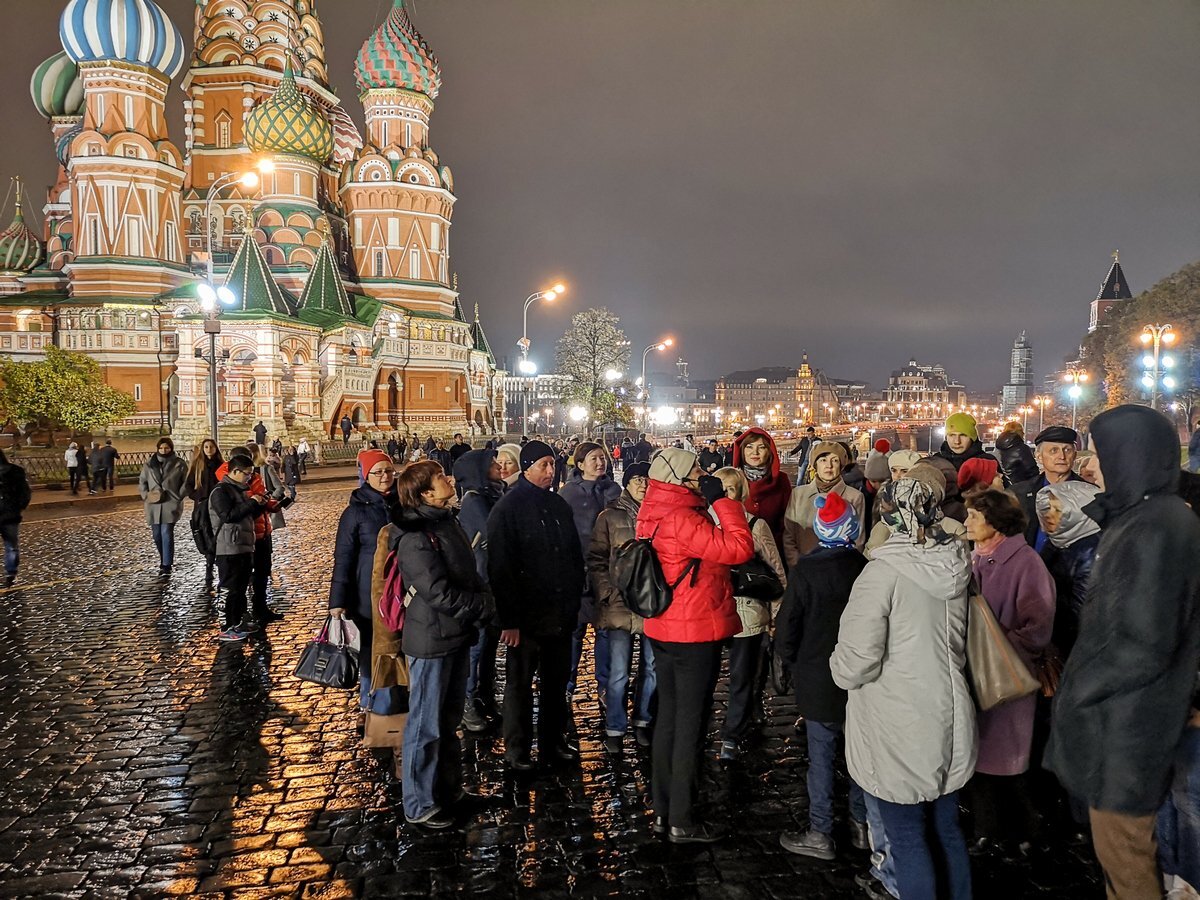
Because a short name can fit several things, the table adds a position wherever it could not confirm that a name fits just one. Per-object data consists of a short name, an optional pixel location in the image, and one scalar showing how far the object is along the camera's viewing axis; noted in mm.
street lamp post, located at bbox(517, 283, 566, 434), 23547
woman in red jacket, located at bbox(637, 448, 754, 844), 3623
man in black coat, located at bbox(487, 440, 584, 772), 4609
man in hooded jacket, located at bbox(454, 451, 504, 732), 5453
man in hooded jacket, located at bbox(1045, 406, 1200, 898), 2555
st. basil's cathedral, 34406
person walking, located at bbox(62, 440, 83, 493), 20953
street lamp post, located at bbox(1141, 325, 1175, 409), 23766
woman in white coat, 2891
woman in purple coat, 3520
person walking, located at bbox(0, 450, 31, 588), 9430
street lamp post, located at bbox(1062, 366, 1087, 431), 33094
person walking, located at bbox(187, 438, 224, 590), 8078
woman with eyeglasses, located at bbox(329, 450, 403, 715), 5023
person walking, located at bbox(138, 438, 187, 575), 10227
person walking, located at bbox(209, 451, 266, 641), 7406
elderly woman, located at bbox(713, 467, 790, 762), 4844
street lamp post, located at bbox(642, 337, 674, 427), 32269
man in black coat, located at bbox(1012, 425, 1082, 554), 5180
